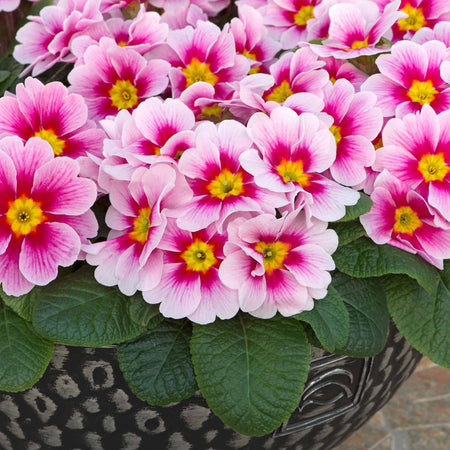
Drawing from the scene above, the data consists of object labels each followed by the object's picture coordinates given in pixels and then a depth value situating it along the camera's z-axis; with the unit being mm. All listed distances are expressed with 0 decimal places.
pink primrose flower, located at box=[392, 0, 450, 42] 660
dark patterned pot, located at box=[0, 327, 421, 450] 579
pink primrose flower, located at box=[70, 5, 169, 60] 622
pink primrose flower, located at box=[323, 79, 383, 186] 568
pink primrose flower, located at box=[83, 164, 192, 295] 544
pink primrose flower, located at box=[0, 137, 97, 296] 550
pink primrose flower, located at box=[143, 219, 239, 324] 550
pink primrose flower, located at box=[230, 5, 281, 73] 654
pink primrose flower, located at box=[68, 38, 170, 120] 613
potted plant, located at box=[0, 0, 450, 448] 551
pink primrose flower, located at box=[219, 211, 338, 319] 547
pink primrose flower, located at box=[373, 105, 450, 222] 573
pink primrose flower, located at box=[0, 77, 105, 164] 580
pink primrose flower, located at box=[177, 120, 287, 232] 545
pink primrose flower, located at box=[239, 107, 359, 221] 553
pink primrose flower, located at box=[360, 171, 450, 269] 571
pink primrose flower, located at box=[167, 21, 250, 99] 624
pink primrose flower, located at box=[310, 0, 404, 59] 613
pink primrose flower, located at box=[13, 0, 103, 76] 637
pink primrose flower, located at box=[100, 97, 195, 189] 550
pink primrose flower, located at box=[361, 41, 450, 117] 592
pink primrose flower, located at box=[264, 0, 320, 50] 683
